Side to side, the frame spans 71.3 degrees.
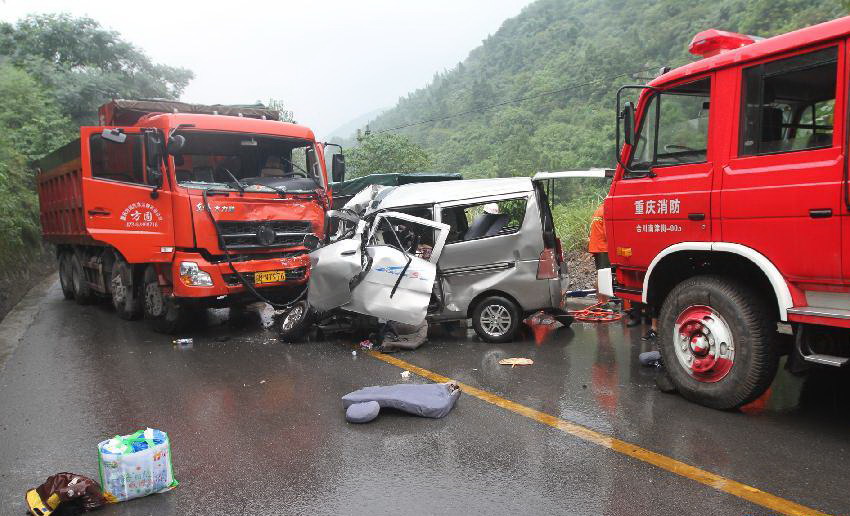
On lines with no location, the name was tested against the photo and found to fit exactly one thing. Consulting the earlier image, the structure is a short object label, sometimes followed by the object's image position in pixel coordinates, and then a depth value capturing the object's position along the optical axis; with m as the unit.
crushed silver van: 6.75
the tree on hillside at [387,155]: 33.41
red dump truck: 7.25
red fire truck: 3.72
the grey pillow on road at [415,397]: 4.55
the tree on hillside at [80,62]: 25.41
